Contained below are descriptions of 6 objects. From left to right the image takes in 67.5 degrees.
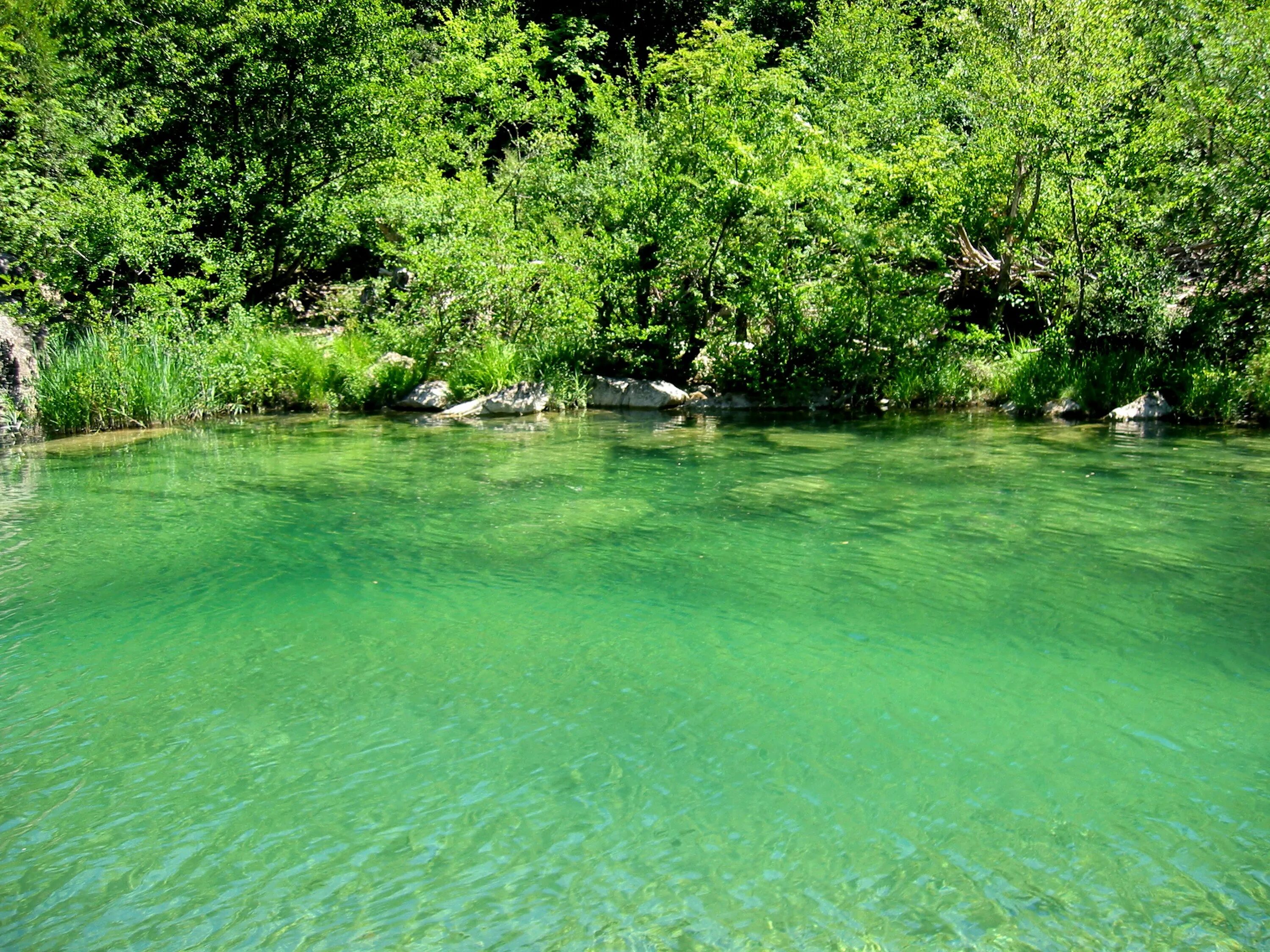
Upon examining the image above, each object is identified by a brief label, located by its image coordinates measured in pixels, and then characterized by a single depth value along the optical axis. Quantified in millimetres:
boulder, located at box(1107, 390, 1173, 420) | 14188
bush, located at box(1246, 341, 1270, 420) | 13500
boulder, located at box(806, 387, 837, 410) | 16406
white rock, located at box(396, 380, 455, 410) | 16375
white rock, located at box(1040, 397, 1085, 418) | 14836
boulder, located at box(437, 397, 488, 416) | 16047
